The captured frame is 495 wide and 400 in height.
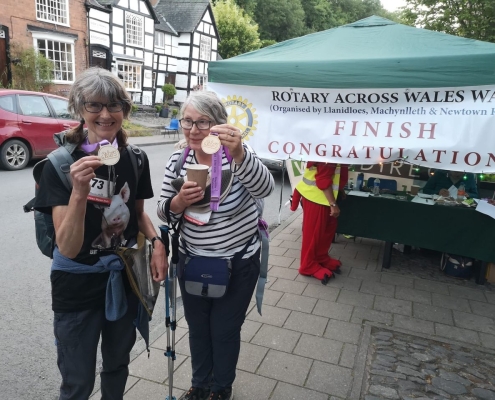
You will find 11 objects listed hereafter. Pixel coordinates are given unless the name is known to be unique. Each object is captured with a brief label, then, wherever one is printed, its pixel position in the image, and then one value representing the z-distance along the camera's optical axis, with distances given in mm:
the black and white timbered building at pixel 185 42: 29328
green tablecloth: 4457
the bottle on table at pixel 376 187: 5107
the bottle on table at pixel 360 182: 5393
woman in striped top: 2045
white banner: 3428
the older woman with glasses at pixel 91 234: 1654
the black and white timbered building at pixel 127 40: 20953
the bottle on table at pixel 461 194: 4847
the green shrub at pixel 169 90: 27503
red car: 8688
